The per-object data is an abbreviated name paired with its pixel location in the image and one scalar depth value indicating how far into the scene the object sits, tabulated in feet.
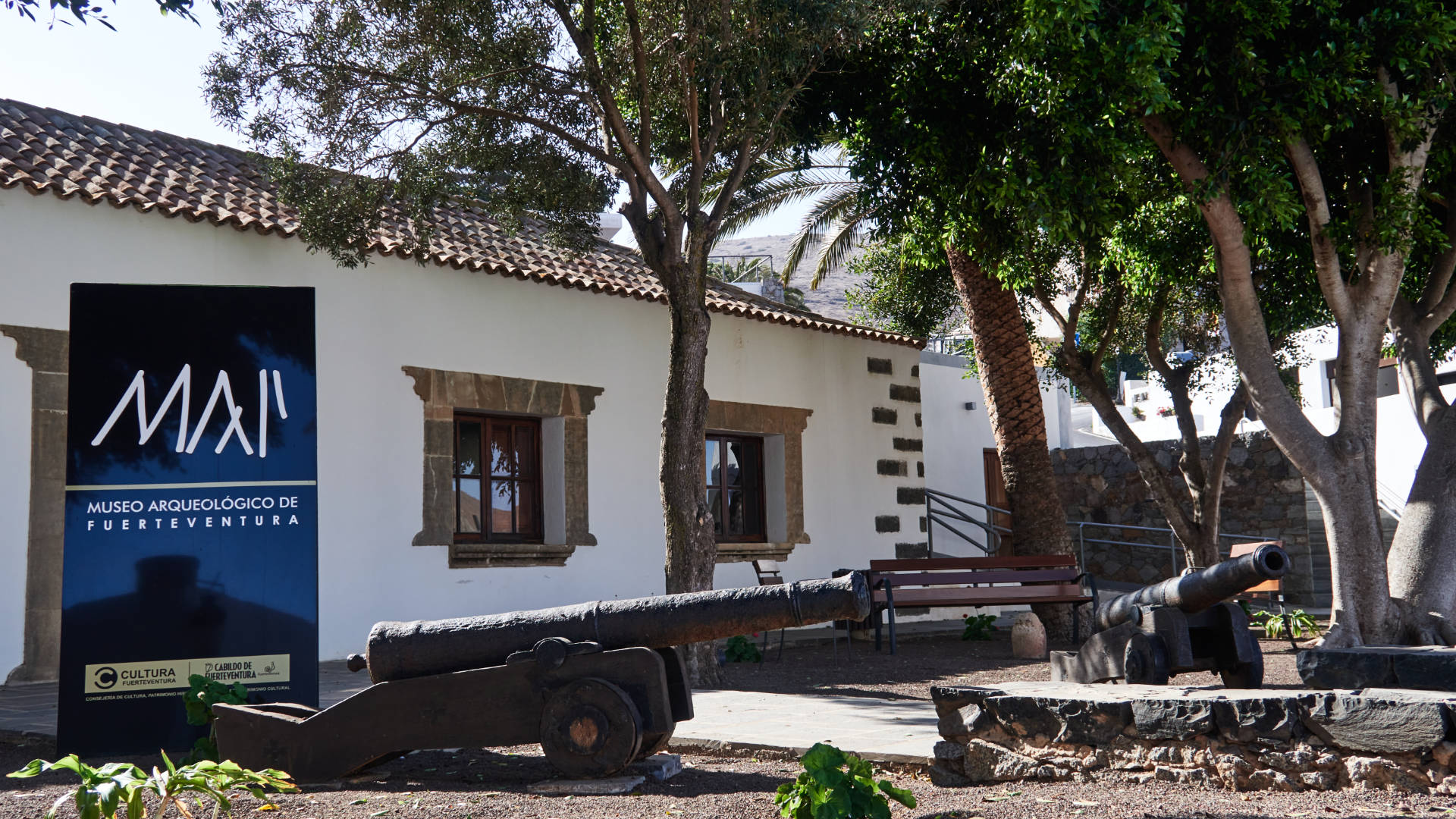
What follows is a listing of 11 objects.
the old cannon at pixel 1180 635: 17.22
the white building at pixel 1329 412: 51.62
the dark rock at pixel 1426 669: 14.94
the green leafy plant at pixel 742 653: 29.17
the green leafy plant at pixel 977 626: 35.47
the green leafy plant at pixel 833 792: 10.32
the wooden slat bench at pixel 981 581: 28.50
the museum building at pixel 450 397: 24.00
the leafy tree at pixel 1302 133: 21.58
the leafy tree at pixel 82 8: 13.99
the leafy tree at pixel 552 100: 24.62
